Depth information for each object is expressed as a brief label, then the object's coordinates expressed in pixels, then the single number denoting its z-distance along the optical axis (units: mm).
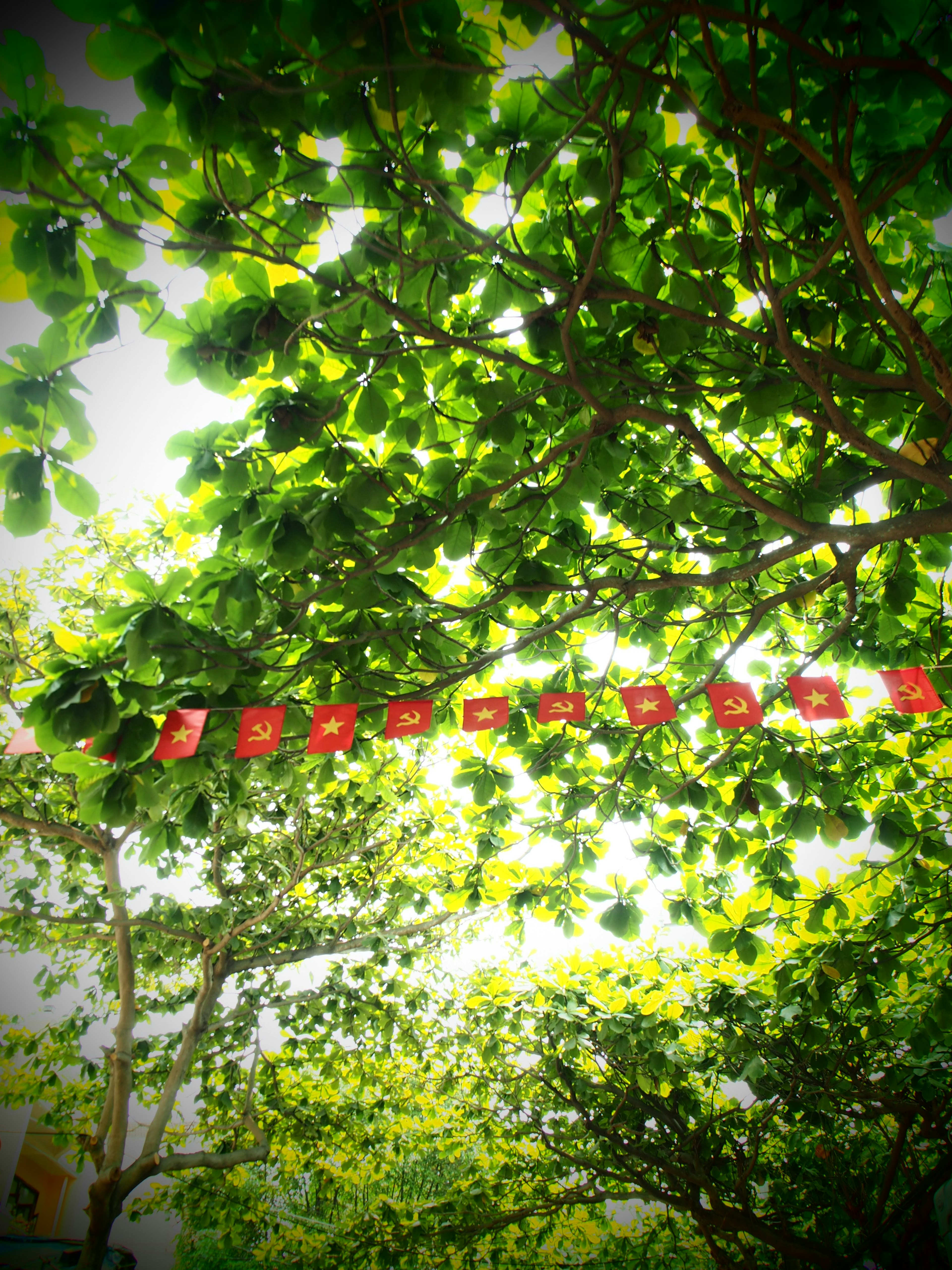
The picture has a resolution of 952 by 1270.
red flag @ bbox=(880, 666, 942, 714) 2377
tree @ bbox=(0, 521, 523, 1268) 4453
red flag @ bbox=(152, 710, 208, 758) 1951
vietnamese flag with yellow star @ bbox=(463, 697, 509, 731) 2414
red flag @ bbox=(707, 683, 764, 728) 2301
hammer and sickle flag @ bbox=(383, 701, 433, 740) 2330
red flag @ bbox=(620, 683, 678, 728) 2365
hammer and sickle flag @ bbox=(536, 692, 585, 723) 2434
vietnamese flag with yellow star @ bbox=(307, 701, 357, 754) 2248
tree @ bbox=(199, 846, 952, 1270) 3168
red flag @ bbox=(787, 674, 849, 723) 2373
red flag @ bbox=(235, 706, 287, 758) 2102
